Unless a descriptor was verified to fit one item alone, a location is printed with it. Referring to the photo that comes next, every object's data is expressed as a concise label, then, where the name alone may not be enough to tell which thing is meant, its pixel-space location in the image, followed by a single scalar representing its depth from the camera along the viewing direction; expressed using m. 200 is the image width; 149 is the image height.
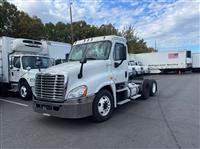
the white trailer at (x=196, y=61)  22.72
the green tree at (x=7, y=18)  17.61
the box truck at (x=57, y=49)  10.10
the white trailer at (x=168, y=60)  21.21
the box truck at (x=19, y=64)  7.58
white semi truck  3.96
